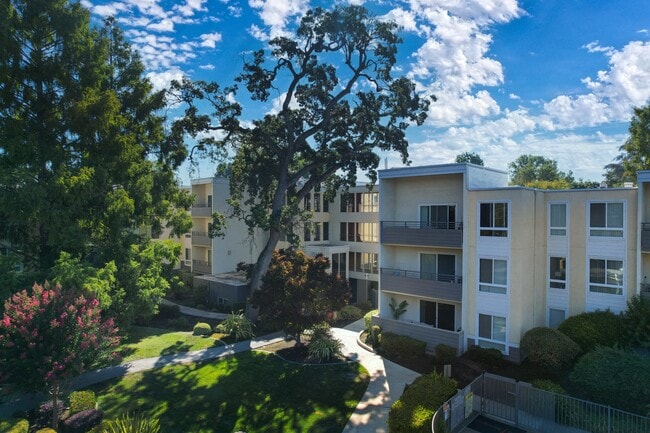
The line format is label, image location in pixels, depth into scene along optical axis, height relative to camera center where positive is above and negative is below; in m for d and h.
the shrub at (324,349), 20.08 -6.94
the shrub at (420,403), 12.10 -6.24
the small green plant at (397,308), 23.36 -5.55
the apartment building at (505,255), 19.11 -2.07
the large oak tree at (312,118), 24.50 +6.62
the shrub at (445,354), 19.44 -6.94
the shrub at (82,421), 12.87 -6.91
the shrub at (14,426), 11.54 -6.33
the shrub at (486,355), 18.78 -6.85
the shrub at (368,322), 24.25 -6.70
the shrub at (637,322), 17.02 -4.75
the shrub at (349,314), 28.39 -7.18
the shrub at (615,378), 13.70 -6.03
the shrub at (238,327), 23.80 -6.93
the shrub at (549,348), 17.56 -6.05
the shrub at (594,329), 17.67 -5.28
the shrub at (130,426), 11.45 -6.38
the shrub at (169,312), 28.28 -7.00
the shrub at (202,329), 24.30 -7.10
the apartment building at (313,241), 32.19 -2.32
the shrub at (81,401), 13.87 -6.74
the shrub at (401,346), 20.58 -6.96
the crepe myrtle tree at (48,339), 12.00 -3.94
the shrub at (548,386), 14.92 -6.64
